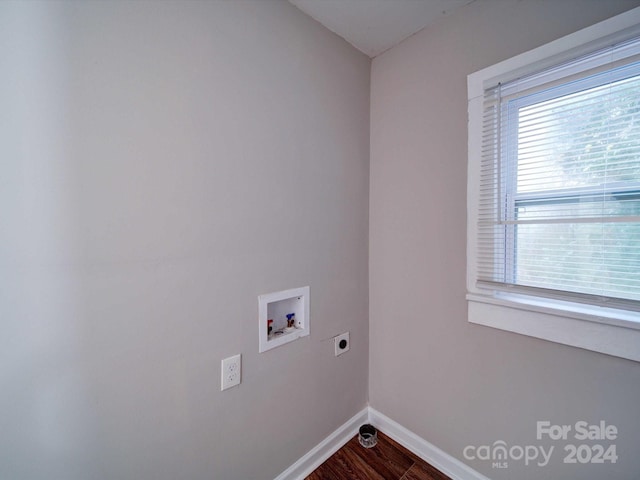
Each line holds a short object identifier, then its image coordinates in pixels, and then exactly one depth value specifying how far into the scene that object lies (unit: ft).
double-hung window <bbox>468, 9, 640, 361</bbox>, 2.87
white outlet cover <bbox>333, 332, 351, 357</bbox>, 4.83
